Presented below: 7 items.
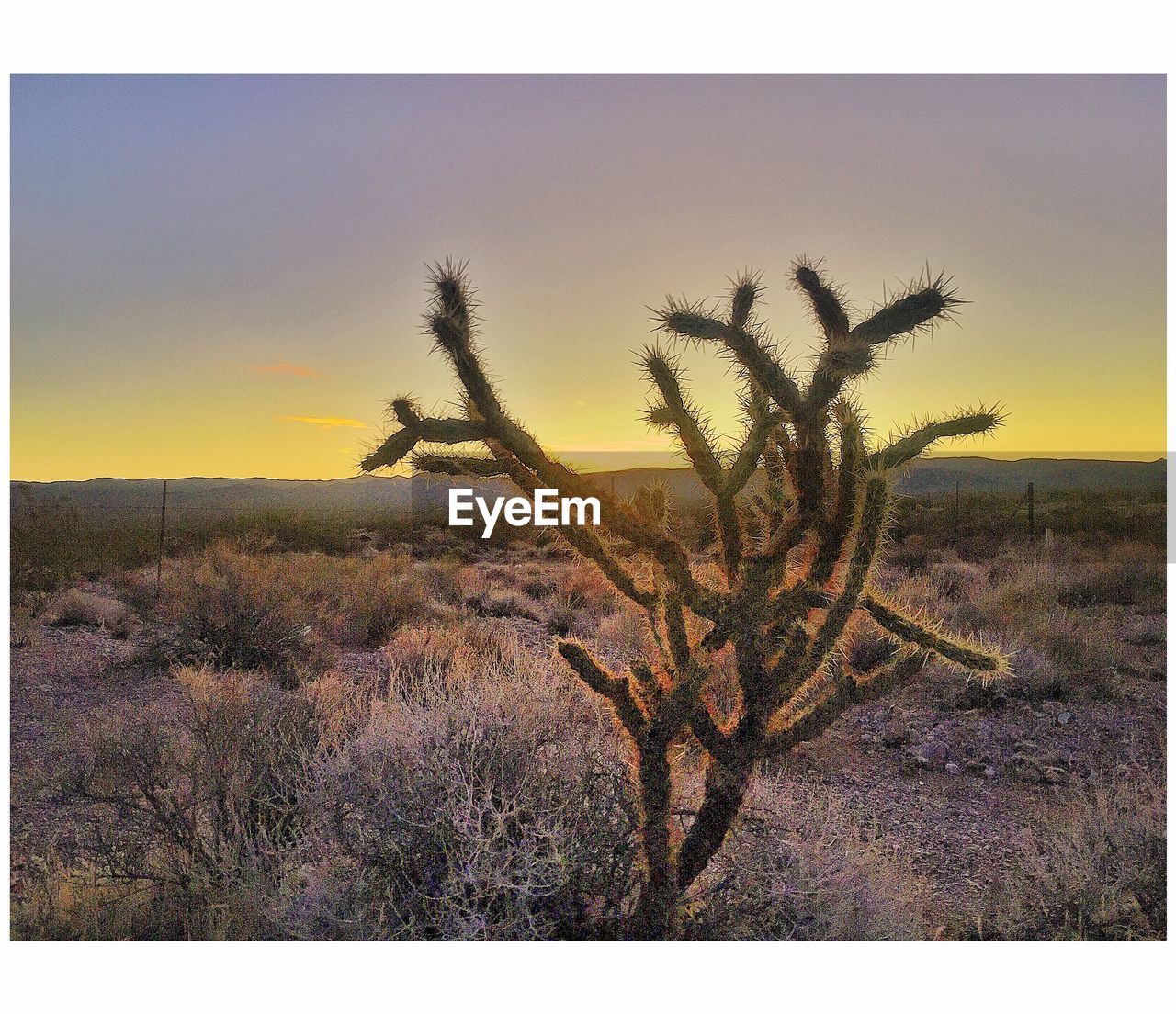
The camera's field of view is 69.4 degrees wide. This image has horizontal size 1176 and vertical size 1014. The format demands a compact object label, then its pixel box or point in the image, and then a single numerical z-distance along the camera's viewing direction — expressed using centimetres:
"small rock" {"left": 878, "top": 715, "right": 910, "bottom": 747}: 541
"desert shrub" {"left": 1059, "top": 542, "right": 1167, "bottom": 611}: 478
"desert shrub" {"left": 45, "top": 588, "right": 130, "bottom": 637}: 561
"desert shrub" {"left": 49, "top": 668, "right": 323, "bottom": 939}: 361
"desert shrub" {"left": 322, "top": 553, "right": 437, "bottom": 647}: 599
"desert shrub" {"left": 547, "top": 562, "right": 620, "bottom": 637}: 646
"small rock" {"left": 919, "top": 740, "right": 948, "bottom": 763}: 514
